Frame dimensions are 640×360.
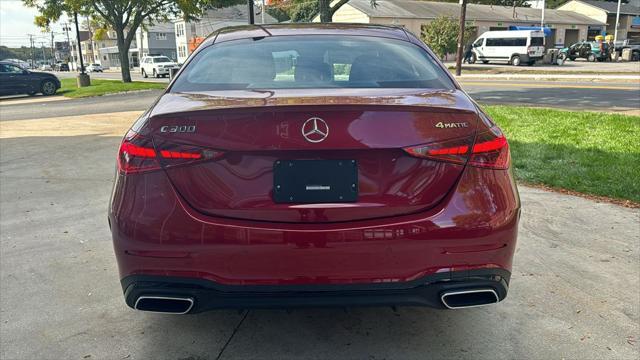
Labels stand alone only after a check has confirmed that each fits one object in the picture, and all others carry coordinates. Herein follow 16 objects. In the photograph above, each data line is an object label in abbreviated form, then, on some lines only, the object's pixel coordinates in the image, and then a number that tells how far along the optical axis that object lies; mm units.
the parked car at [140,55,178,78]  39822
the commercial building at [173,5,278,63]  64938
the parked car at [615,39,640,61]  46988
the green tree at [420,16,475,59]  39000
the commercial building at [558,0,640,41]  72438
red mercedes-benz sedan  2125
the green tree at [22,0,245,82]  27281
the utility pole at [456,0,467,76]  29812
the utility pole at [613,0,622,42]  65119
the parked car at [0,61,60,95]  23203
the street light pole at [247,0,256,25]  15862
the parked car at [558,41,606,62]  46062
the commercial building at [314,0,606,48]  51656
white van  41719
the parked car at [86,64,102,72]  69375
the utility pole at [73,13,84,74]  28241
